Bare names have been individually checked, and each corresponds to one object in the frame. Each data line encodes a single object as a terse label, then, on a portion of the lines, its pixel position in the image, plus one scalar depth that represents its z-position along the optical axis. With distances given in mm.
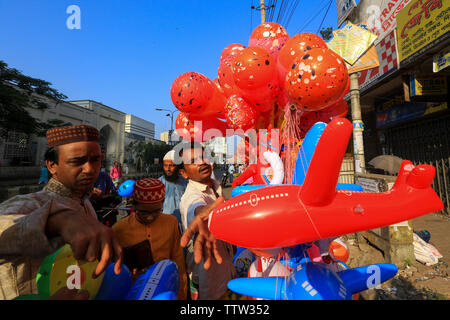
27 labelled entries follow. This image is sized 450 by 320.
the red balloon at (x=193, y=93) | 2135
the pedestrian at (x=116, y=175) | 9289
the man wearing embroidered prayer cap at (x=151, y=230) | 1558
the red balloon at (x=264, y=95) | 1979
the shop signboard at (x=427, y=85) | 4875
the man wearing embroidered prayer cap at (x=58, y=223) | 668
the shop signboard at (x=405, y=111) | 5418
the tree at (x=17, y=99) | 11177
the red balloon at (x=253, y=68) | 1763
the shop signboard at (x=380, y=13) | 5602
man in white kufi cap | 2734
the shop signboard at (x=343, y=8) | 6845
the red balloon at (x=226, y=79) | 2369
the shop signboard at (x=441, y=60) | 4031
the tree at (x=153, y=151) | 27797
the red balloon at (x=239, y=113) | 2260
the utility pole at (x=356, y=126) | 4785
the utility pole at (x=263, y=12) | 8742
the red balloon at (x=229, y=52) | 2440
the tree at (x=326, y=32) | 15567
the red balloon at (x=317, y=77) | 1368
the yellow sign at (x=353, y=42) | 2393
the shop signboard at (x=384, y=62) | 5270
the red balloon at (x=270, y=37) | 2281
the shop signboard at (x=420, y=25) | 3895
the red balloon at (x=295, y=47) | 1748
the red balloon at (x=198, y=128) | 2596
